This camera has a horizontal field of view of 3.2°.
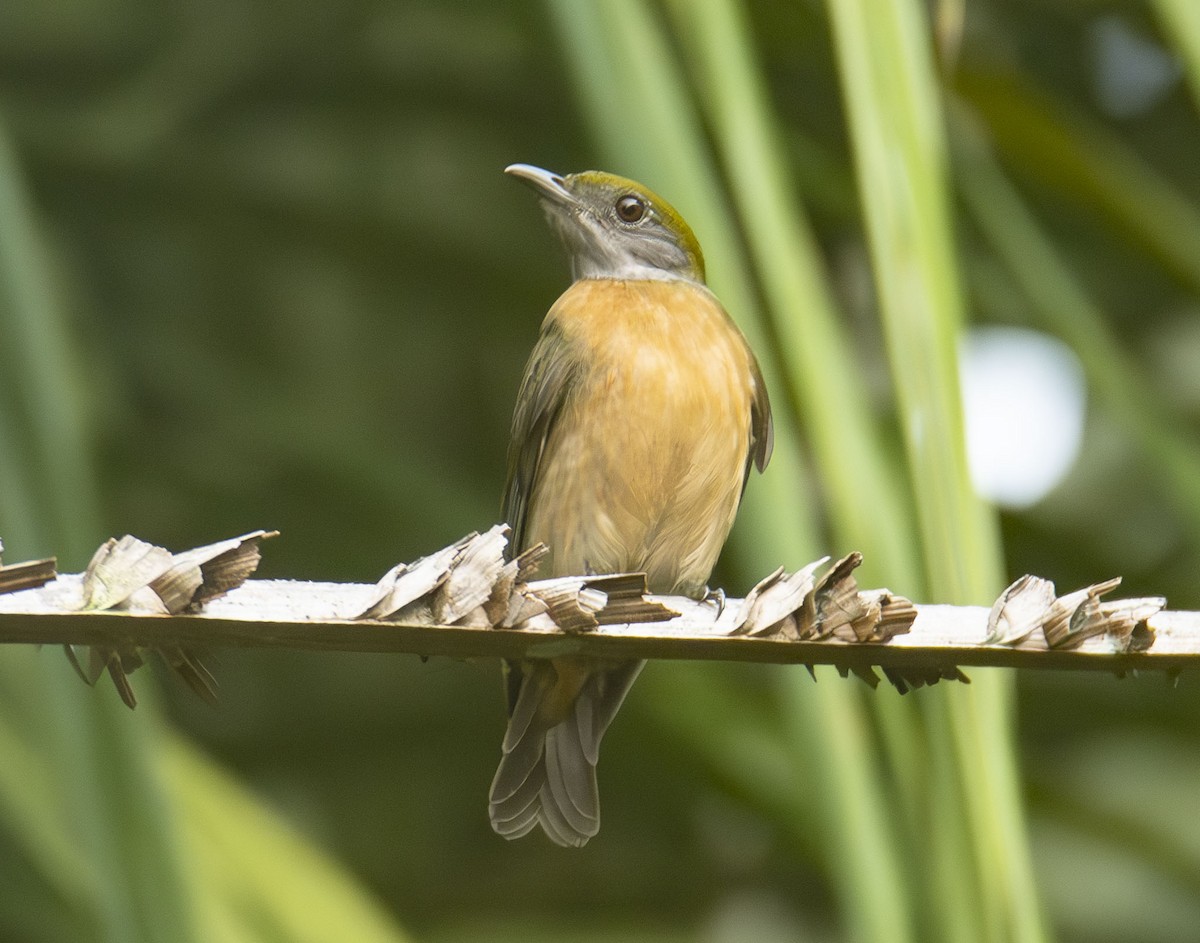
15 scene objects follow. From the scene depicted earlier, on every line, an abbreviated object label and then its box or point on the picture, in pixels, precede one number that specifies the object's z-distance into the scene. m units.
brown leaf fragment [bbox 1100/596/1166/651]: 3.19
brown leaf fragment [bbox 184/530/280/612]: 2.80
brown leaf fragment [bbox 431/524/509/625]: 2.98
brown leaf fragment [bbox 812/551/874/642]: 3.10
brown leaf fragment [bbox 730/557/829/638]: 3.11
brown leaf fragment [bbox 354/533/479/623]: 2.95
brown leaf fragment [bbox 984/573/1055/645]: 3.11
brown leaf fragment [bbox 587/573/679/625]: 3.15
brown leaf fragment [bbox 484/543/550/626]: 3.01
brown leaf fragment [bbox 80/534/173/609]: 2.78
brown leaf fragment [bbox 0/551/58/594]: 2.68
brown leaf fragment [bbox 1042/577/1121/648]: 3.12
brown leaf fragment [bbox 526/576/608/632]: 3.09
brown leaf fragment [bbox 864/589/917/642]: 3.07
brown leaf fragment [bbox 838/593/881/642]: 3.09
